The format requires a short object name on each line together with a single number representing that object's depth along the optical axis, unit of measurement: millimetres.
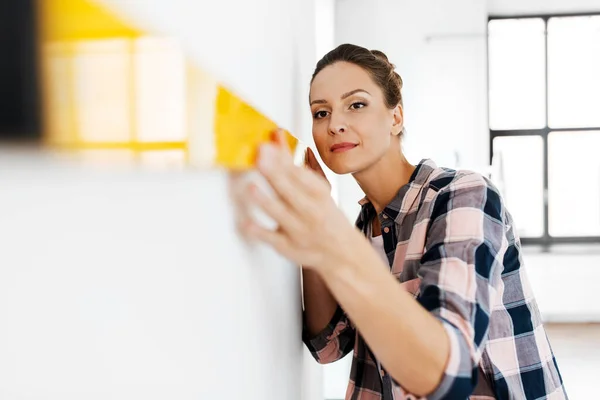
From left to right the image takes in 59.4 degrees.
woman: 613
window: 5086
